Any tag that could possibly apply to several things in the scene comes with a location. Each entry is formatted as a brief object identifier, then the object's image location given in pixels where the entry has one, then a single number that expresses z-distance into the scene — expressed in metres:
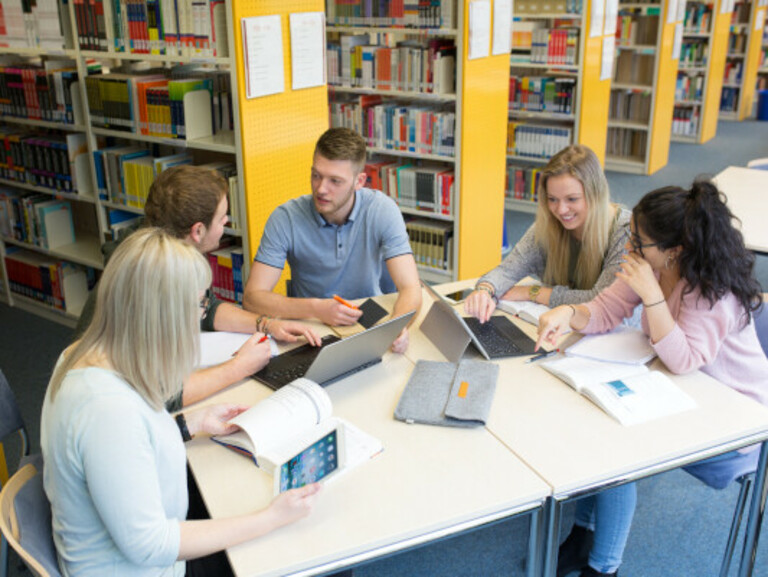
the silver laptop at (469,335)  2.06
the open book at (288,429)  1.61
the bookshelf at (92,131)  3.42
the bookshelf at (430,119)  4.19
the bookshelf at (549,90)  5.71
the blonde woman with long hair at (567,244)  2.39
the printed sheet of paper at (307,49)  3.23
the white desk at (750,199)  3.09
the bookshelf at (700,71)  7.92
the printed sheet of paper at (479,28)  3.94
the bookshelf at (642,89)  6.77
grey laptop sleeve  1.77
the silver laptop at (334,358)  1.82
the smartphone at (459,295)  2.55
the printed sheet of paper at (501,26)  4.13
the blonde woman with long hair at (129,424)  1.23
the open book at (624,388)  1.80
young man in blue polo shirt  2.47
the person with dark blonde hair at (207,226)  2.01
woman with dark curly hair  1.88
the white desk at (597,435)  1.59
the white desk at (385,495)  1.38
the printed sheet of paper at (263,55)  3.04
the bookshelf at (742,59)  8.96
